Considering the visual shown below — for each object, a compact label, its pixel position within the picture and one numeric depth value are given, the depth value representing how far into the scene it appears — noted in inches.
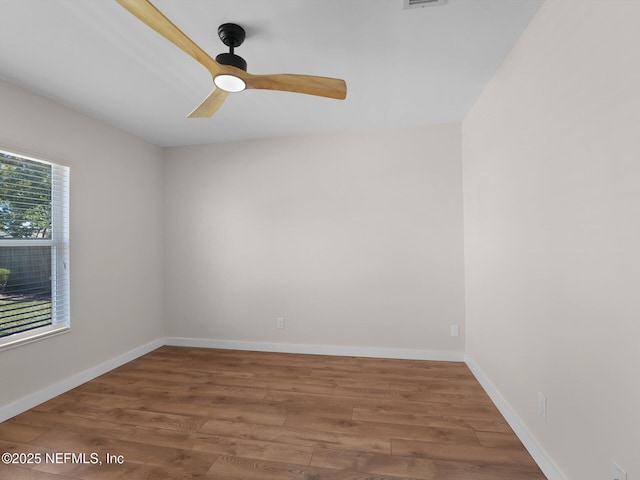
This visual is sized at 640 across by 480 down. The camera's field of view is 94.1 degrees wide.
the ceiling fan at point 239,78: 61.3
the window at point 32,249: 87.4
